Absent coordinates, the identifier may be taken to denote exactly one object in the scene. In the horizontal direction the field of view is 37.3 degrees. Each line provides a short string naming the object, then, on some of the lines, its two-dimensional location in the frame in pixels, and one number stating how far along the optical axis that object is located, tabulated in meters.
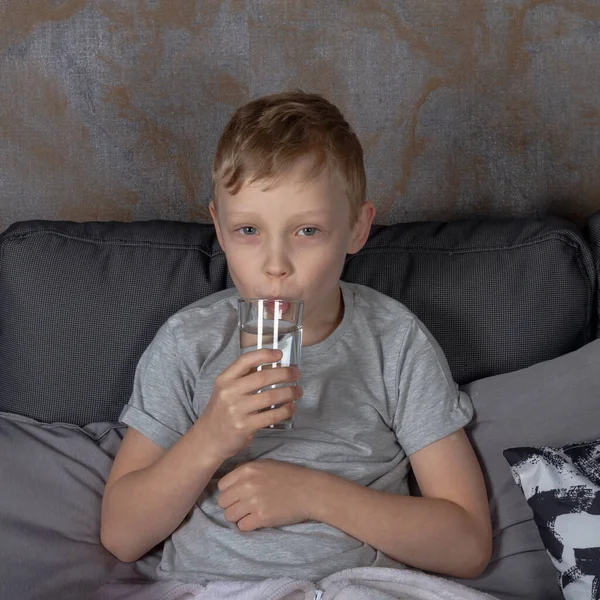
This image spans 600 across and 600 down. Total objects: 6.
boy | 1.32
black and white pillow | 1.26
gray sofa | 1.53
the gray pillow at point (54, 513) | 1.37
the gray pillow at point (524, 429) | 1.44
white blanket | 1.21
